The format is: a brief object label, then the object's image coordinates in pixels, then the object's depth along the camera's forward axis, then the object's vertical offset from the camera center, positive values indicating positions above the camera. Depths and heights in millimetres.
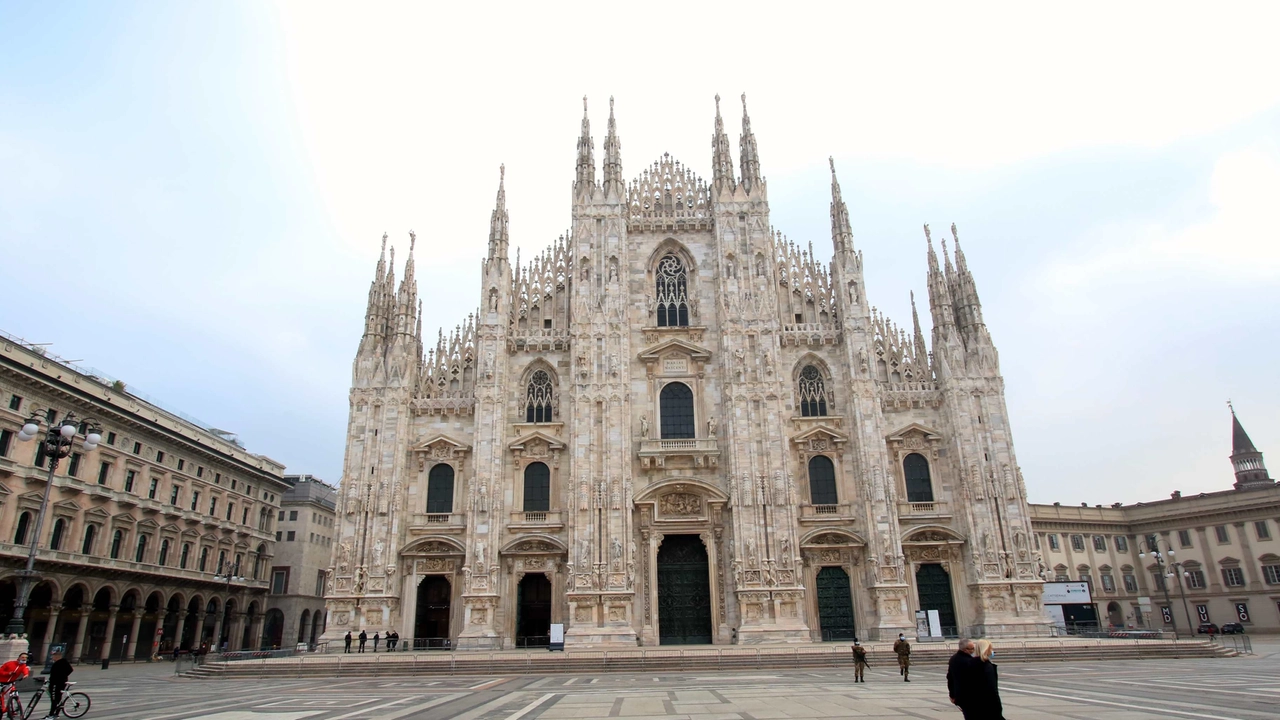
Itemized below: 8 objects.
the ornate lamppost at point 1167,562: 51031 +2943
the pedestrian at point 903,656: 18531 -987
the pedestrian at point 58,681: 12594 -844
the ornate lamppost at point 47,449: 16125 +3786
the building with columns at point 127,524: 33031 +5063
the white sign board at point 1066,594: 33406 +699
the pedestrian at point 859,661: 18152 -1071
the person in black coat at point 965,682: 7340 -639
